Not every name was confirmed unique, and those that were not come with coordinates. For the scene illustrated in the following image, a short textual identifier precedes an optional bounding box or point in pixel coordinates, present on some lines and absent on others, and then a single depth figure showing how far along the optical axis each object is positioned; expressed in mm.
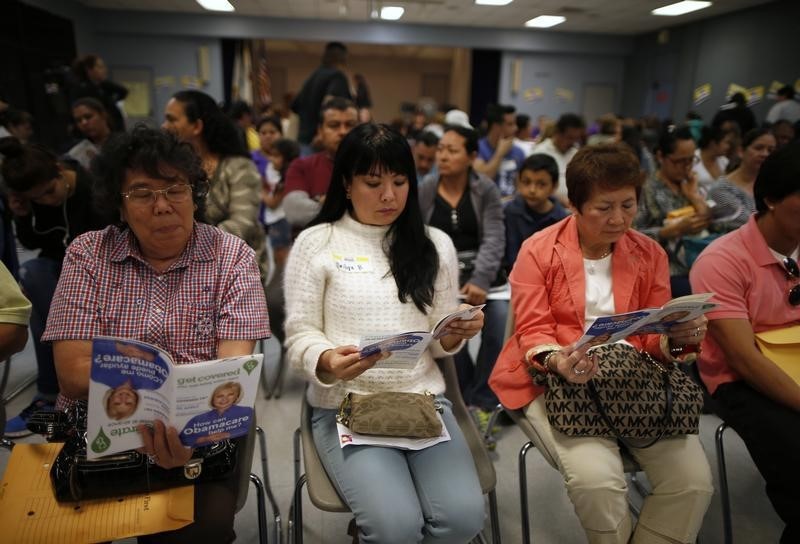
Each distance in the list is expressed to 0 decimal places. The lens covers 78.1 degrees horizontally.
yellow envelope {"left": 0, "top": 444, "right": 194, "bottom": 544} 1084
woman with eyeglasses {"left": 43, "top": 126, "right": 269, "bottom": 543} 1266
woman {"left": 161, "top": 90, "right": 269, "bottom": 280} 2436
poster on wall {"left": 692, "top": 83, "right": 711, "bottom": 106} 9588
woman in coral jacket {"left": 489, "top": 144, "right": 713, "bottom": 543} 1405
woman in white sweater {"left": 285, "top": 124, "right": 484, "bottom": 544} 1342
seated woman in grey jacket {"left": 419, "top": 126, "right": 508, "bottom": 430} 2619
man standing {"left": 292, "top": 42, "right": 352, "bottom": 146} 3906
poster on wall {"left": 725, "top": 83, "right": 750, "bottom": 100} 8531
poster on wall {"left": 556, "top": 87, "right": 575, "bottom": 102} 12250
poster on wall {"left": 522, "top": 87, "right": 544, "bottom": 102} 12250
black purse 1148
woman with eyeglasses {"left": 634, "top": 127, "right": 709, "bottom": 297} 2766
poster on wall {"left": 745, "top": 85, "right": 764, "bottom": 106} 8148
